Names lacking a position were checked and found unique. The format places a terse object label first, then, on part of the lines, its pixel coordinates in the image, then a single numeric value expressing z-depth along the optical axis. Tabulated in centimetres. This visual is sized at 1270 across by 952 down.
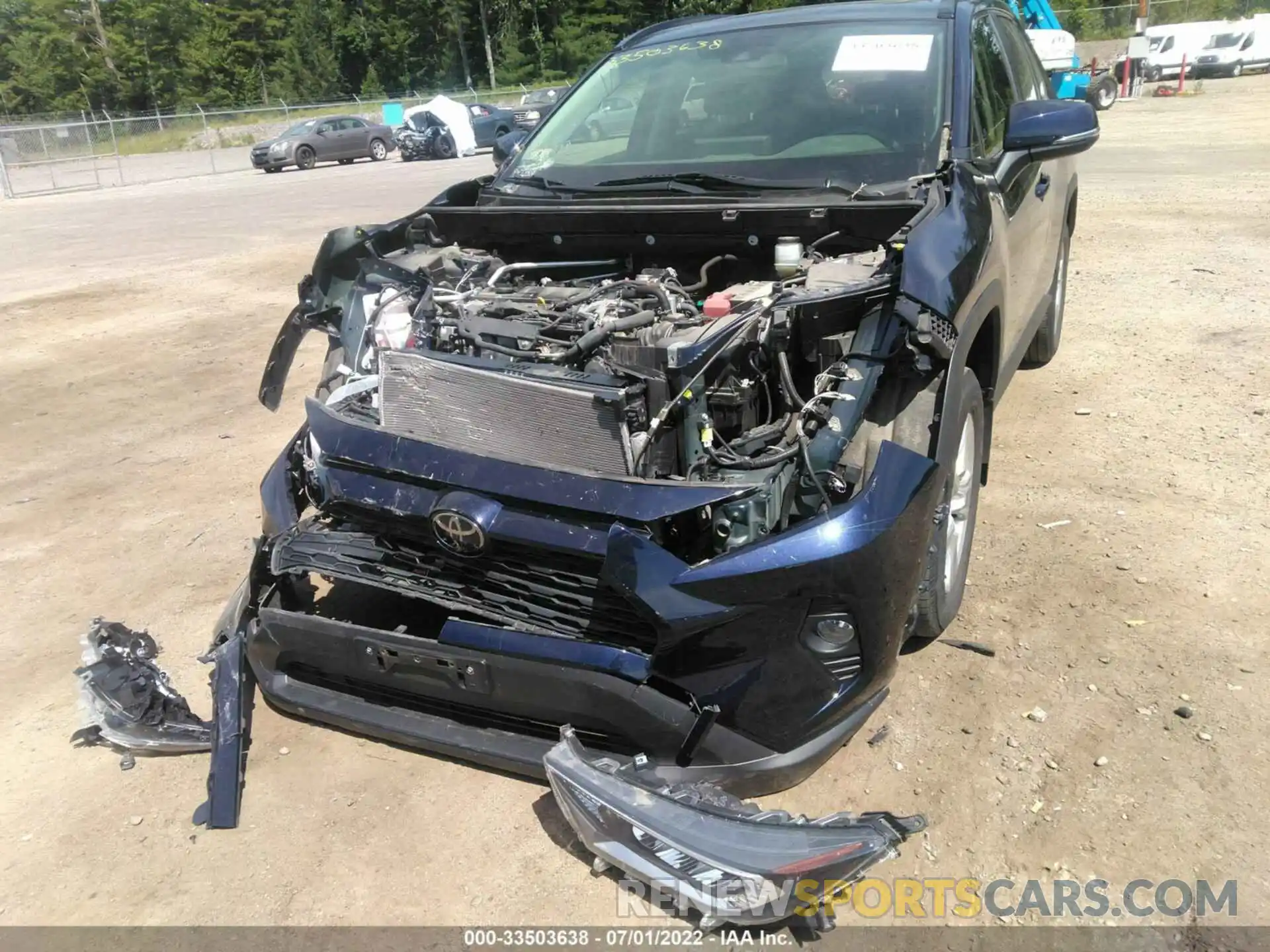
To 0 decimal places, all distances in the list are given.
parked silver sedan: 2673
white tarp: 2658
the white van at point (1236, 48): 2994
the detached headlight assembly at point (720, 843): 219
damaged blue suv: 232
